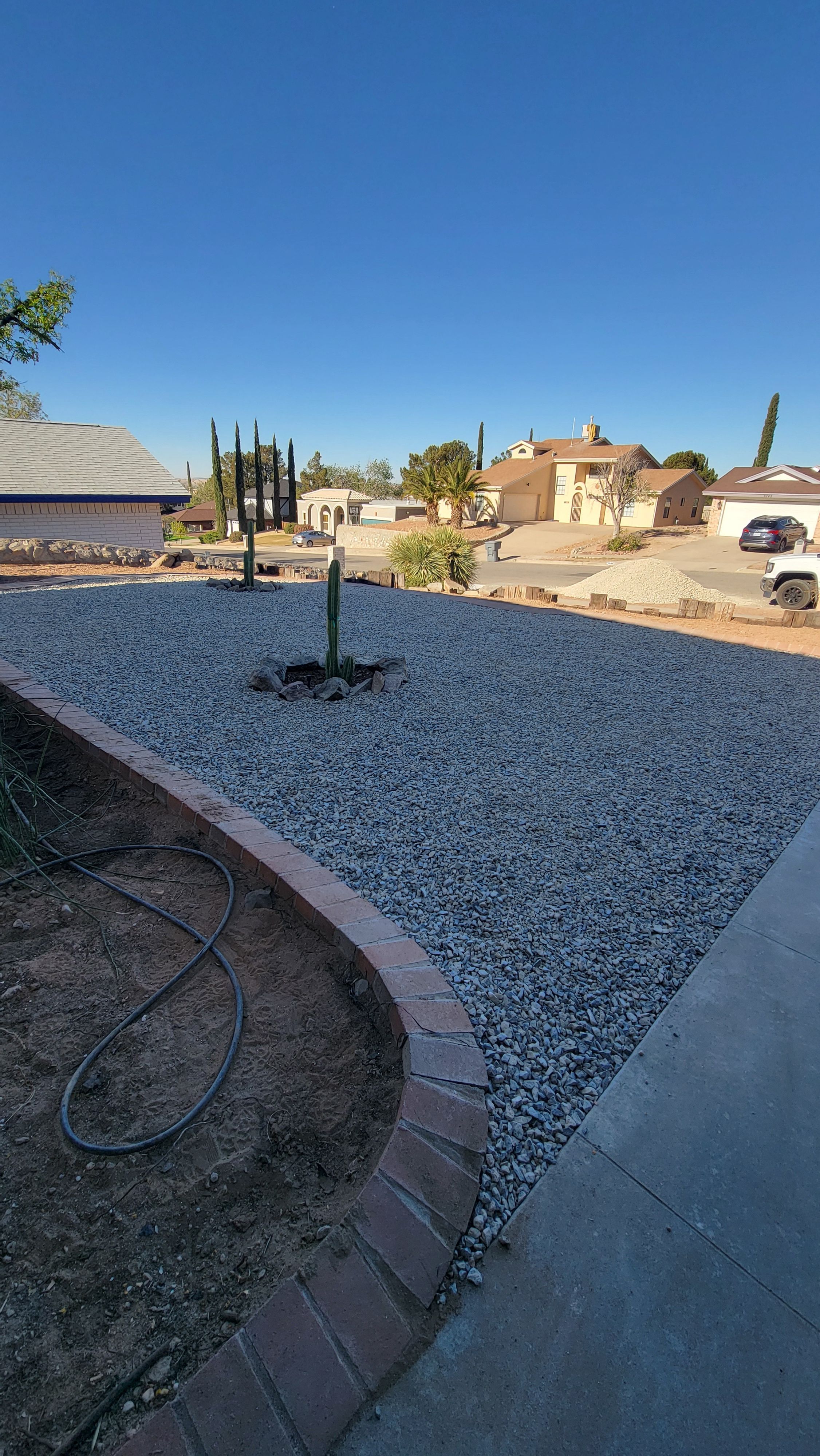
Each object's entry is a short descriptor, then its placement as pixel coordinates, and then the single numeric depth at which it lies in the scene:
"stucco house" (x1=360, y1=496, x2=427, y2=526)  51.31
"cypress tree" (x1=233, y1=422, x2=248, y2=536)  44.72
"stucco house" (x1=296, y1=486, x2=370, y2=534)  49.69
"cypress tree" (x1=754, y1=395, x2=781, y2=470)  44.16
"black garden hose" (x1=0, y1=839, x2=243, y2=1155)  1.95
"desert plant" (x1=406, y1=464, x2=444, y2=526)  35.50
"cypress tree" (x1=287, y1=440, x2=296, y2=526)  49.94
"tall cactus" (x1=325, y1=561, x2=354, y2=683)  6.28
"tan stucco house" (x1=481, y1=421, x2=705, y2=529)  41.25
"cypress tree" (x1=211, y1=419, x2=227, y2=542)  51.03
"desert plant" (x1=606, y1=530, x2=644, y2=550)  30.95
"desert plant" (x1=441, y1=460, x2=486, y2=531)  33.75
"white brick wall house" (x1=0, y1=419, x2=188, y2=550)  18.84
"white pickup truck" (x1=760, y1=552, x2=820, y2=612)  12.66
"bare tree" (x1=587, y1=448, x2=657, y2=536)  35.53
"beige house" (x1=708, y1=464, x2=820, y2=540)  31.00
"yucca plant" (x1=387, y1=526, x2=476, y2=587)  15.30
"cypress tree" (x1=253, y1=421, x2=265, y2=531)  45.22
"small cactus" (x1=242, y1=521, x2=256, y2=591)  13.59
